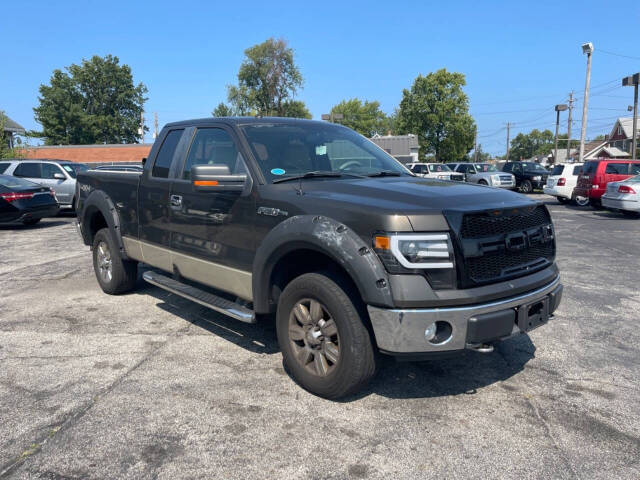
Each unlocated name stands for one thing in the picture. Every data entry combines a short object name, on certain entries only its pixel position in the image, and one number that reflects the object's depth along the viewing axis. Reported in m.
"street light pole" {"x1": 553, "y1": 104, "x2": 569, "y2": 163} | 42.83
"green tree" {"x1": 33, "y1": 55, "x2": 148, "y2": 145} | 65.44
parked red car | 17.73
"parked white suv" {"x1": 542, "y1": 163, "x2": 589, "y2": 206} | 19.99
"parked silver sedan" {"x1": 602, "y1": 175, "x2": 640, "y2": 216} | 14.79
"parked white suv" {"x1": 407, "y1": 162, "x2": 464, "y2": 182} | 29.93
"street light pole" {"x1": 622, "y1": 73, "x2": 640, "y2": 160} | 28.91
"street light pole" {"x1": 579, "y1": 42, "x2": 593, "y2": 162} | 29.55
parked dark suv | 27.91
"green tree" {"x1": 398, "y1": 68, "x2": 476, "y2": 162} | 46.91
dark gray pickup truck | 3.02
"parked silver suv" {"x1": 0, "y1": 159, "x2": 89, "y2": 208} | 15.79
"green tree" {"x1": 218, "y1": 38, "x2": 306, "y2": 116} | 64.19
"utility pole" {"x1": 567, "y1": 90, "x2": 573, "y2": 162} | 52.90
